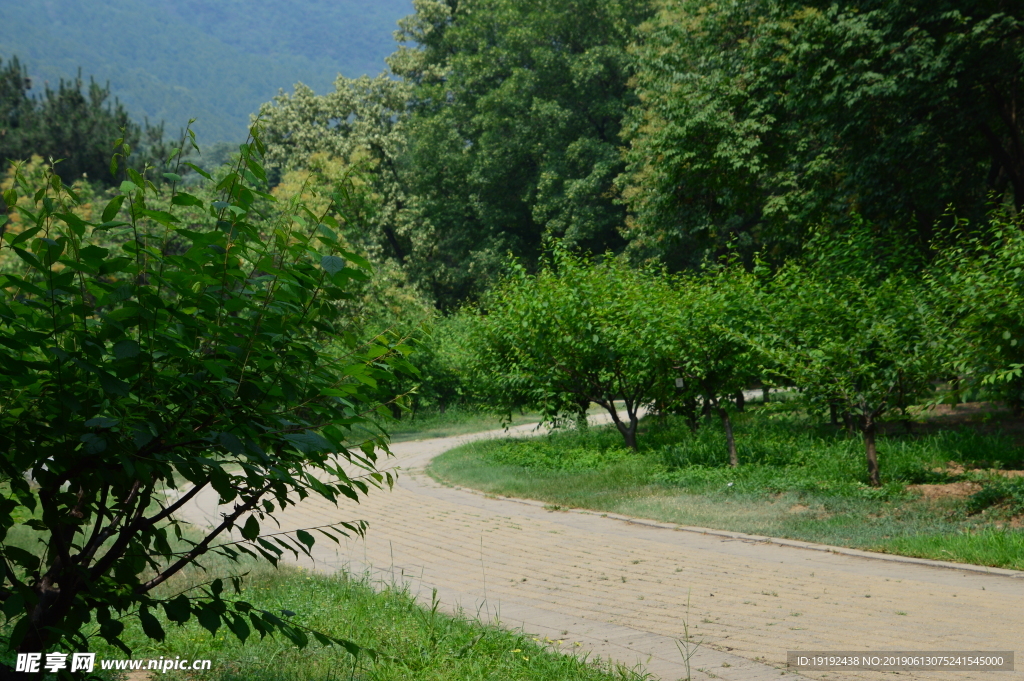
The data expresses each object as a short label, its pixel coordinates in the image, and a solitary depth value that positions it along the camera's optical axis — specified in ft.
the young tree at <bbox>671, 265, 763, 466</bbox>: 46.80
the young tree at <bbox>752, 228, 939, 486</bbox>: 38.88
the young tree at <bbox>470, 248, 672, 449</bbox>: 52.75
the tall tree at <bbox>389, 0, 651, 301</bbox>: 140.36
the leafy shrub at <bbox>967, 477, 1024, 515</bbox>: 32.09
